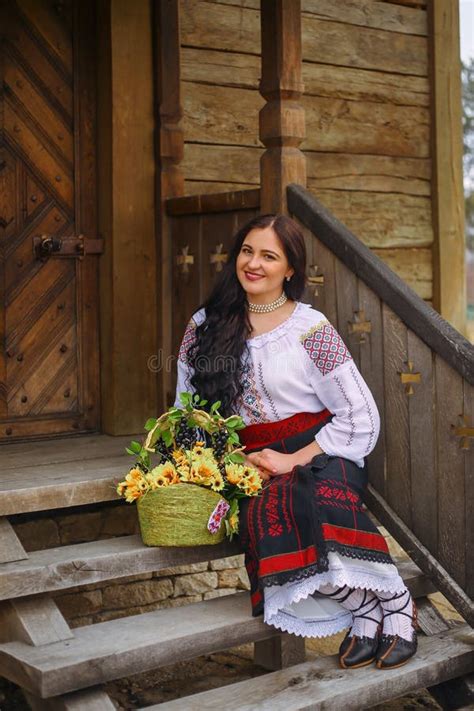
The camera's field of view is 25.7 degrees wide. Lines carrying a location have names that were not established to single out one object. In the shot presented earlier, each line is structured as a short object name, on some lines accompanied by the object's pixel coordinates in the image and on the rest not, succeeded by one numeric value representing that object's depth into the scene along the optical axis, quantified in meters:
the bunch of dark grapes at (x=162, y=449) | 3.39
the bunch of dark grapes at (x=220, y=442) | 3.36
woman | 3.22
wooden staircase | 2.92
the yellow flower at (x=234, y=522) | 3.36
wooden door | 4.45
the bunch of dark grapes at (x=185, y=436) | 3.38
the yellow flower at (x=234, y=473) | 3.28
